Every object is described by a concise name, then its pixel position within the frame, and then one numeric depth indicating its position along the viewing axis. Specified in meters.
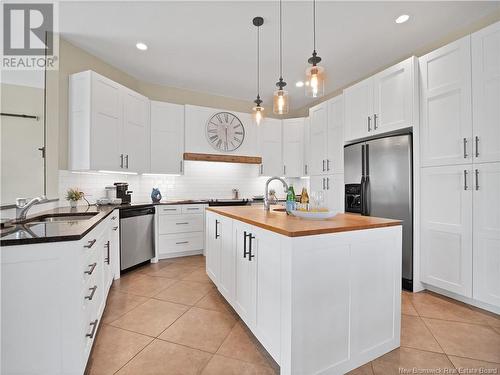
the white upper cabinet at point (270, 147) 4.77
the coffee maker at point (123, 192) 3.38
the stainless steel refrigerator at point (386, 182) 2.60
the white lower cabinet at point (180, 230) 3.65
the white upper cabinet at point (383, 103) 2.60
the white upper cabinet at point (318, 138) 3.93
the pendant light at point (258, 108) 2.41
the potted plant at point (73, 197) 2.81
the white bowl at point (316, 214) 1.67
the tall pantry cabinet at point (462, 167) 2.07
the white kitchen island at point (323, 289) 1.27
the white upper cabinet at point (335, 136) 3.57
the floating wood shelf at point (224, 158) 4.13
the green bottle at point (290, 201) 1.98
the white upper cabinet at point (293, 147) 4.83
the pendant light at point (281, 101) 2.11
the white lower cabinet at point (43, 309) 1.16
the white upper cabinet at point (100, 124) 2.89
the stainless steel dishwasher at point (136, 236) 3.07
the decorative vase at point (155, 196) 3.88
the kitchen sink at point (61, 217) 1.98
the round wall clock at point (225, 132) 4.31
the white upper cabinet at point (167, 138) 3.86
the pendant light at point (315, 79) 1.72
